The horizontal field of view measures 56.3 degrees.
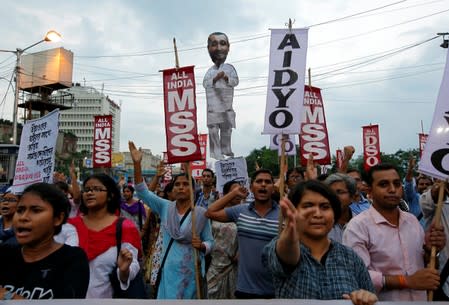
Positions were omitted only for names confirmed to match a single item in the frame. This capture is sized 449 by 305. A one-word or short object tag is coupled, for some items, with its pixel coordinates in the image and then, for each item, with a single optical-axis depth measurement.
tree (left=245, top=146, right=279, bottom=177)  67.62
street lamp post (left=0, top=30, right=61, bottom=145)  19.14
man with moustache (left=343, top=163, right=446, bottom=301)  2.65
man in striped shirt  3.50
